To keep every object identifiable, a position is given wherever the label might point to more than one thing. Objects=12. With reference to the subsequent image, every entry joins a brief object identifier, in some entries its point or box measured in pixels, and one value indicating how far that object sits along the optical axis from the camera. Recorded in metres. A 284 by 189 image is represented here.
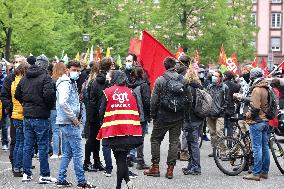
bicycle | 11.20
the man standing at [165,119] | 10.42
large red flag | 11.76
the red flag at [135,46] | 18.56
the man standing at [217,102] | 13.51
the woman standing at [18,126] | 10.29
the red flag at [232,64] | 21.80
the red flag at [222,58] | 23.61
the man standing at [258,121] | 10.44
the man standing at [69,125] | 9.23
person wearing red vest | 8.80
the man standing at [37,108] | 9.63
